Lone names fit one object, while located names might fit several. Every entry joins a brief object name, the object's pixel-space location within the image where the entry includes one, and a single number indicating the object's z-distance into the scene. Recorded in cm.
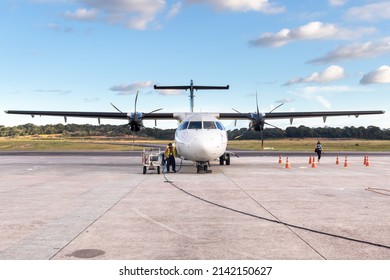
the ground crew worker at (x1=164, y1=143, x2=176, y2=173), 2018
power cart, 1921
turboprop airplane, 1777
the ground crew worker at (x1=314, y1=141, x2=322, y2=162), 2889
